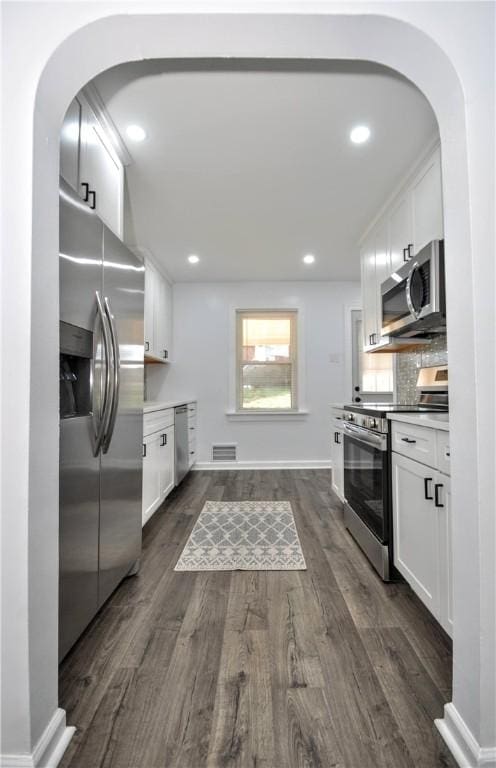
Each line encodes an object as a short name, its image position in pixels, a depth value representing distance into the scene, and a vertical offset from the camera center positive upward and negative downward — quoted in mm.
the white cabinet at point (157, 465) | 2752 -608
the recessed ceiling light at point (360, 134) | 2172 +1459
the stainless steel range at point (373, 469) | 2105 -500
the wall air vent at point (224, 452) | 5176 -827
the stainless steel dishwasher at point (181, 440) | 3922 -534
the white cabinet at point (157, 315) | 4039 +863
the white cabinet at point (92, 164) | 1570 +1080
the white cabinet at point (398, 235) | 2283 +1097
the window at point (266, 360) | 5262 +405
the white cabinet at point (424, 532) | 1528 -636
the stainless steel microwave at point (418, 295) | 2082 +563
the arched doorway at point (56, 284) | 1025 +300
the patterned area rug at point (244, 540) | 2309 -1037
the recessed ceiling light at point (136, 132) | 2127 +1439
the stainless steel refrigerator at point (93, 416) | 1375 -105
